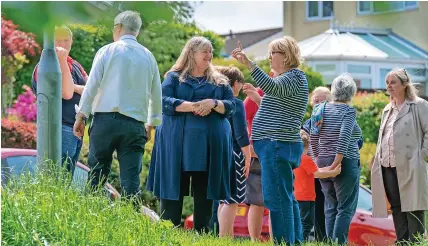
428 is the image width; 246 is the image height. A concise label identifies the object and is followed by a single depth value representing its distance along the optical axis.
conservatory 42.30
